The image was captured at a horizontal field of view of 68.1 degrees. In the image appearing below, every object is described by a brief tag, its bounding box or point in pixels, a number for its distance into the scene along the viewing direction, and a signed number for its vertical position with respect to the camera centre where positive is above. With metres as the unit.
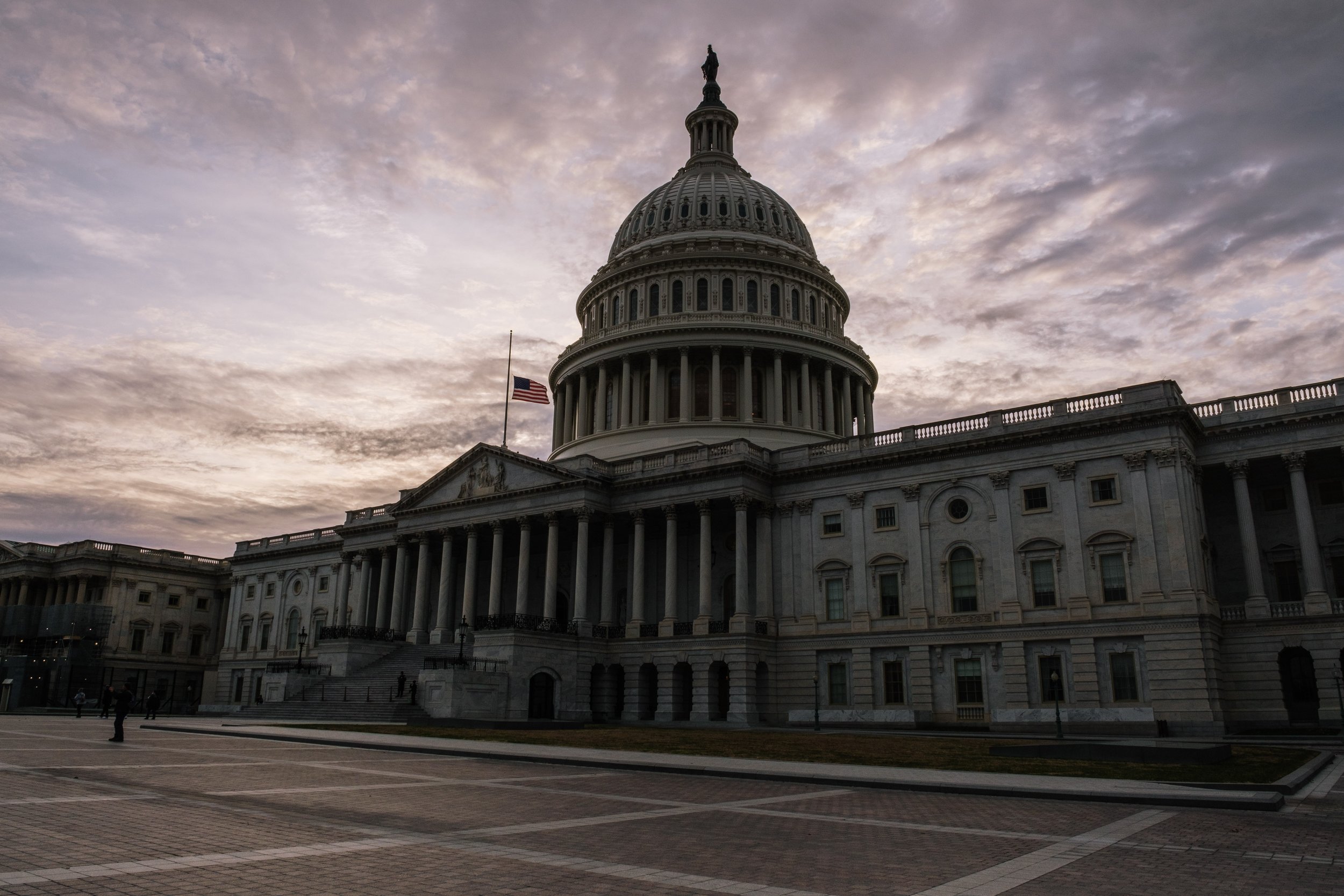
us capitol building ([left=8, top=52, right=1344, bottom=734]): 46.88 +7.68
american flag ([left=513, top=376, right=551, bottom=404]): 69.69 +21.16
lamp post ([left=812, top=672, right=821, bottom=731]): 49.06 +0.11
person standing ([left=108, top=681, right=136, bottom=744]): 29.95 -0.44
